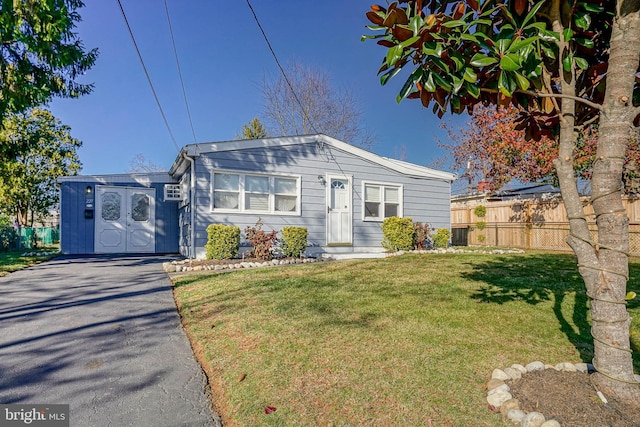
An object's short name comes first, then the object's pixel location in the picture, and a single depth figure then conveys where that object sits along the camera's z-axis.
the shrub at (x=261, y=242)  8.59
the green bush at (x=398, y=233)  10.52
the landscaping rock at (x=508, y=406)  1.94
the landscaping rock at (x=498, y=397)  2.03
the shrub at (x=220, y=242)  8.33
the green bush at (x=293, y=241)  9.00
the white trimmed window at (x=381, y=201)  10.94
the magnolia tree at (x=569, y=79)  1.75
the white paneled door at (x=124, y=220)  11.90
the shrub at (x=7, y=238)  13.42
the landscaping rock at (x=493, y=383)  2.20
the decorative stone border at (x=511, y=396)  1.79
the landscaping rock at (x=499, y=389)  2.10
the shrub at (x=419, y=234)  11.02
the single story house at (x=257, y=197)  9.05
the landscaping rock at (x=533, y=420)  1.77
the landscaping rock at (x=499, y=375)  2.29
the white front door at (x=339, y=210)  10.38
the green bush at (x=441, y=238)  11.53
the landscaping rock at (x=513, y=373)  2.31
